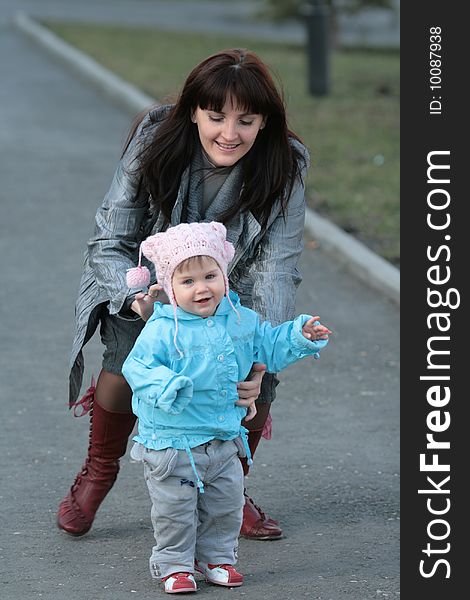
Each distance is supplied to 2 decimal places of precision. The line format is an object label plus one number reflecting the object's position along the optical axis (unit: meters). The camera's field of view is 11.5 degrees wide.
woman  7.29
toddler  6.78
